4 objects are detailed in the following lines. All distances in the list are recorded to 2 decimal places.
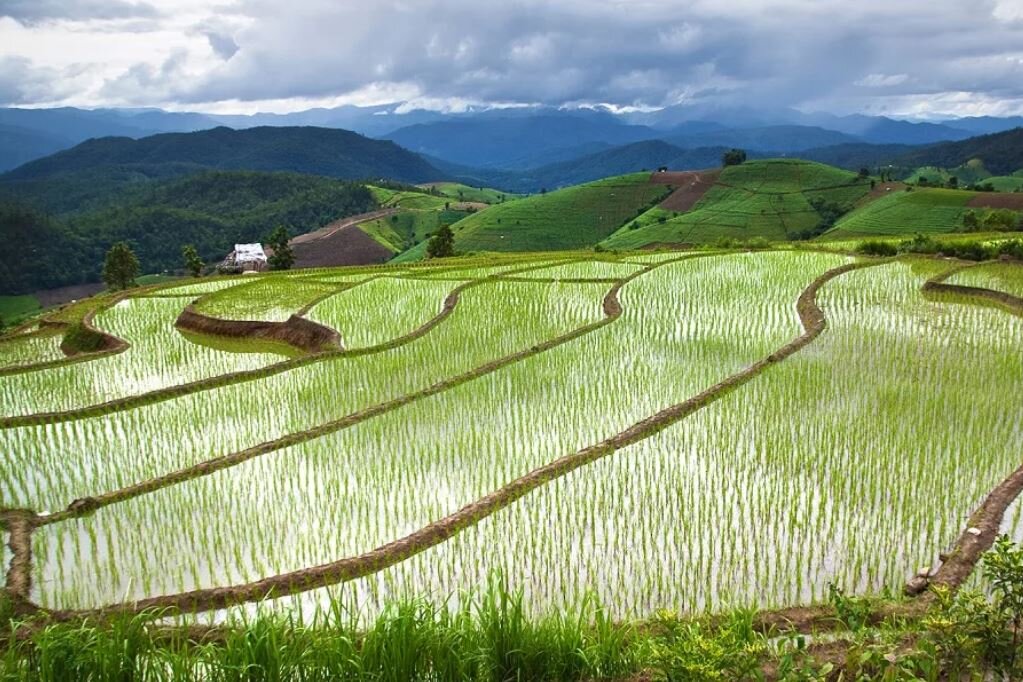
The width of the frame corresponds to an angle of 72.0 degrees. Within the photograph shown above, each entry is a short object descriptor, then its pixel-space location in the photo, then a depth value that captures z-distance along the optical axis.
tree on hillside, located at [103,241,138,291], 33.31
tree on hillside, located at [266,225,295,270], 37.53
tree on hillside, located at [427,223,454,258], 34.59
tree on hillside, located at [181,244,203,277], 34.88
